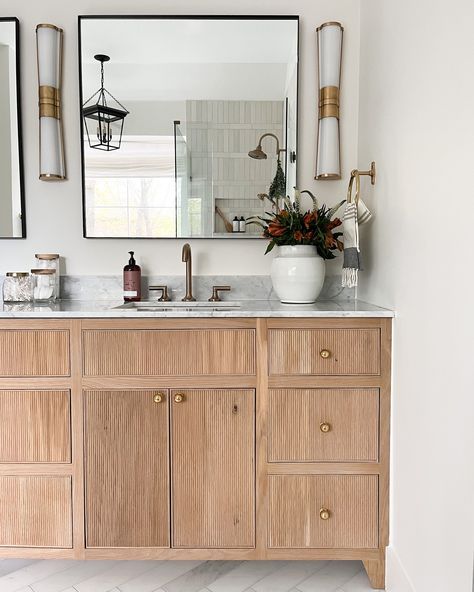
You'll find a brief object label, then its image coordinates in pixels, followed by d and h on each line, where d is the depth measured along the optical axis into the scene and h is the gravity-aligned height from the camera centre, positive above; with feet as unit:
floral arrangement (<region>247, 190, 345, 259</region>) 5.85 +0.48
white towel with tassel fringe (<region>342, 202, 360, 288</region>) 5.65 +0.27
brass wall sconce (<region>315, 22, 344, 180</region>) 6.49 +2.43
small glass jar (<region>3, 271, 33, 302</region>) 6.35 -0.30
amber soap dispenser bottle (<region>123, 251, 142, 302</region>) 6.55 -0.21
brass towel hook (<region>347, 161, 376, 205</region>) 5.71 +1.17
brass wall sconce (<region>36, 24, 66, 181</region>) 6.49 +2.42
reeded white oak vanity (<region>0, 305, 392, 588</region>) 5.11 -1.91
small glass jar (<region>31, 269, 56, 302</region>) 6.38 -0.27
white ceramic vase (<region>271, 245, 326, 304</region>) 5.78 -0.09
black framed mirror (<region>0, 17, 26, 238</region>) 6.64 +1.89
